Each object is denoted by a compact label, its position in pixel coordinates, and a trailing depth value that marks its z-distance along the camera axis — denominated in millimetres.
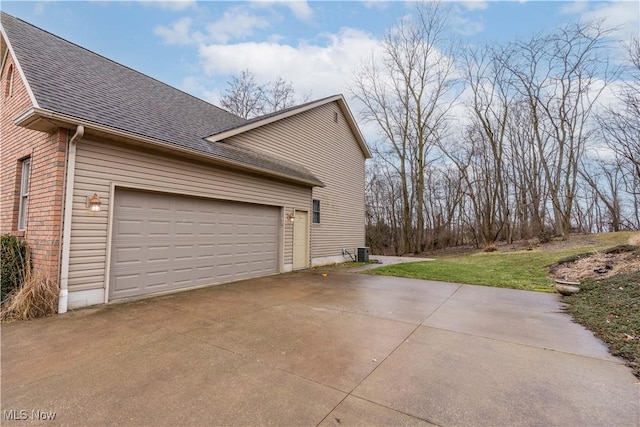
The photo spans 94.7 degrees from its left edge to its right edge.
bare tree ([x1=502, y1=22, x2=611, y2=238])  15570
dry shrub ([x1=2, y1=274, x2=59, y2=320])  4344
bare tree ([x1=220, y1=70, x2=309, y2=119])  20672
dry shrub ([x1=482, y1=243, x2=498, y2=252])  16875
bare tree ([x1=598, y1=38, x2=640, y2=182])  11990
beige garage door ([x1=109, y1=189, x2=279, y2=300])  5598
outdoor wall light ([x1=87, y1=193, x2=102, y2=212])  5066
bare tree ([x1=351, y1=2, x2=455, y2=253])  18641
